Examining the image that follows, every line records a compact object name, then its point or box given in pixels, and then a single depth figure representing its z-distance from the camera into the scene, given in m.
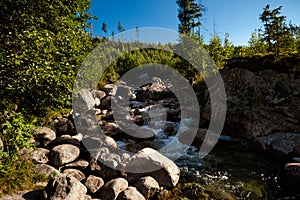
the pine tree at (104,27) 81.62
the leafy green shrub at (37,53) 5.16
